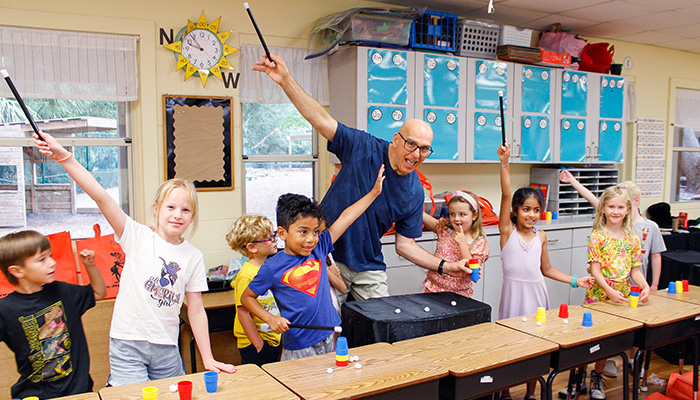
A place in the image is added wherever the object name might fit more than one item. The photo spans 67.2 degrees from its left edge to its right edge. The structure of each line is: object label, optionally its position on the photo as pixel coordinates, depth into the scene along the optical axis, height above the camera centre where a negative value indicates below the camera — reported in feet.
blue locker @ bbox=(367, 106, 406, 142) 12.78 +1.15
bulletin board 11.78 +0.60
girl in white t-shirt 6.27 -1.53
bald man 7.86 -0.31
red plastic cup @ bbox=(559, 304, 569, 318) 8.32 -2.28
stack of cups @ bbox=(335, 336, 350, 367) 5.97 -2.12
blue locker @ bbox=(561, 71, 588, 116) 16.19 +2.33
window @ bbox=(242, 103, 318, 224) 13.06 +0.29
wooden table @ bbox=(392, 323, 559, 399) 6.28 -2.36
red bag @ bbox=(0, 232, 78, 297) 10.29 -1.80
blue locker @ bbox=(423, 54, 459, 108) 13.67 +2.26
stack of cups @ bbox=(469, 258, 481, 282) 8.86 -1.72
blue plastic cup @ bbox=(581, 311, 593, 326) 7.82 -2.25
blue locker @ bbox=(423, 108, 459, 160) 13.84 +0.95
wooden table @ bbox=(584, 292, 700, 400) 8.35 -2.45
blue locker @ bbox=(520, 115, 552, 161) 15.51 +0.85
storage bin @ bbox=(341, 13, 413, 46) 12.32 +3.28
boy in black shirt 6.07 -1.86
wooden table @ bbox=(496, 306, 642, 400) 7.23 -2.40
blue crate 13.52 +3.54
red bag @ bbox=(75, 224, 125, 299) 10.64 -1.87
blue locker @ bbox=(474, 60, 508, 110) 14.55 +2.35
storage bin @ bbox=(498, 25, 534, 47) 14.67 +3.69
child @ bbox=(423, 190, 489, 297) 9.91 -1.40
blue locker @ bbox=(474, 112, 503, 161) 14.69 +0.91
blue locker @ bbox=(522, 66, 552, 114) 15.35 +2.29
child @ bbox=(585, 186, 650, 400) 10.27 -1.58
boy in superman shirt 6.85 -1.52
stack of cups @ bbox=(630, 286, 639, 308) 9.13 -2.25
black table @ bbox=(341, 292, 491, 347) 7.23 -2.14
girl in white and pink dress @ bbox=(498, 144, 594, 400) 10.37 -1.81
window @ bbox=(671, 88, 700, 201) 21.53 +0.88
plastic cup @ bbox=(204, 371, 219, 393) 5.32 -2.17
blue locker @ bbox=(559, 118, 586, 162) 16.30 +0.87
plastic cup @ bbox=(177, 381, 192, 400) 5.07 -2.16
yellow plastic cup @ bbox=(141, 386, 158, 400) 5.03 -2.18
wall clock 11.73 +2.64
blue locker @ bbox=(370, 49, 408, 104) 12.70 +2.21
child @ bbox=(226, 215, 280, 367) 8.26 -1.58
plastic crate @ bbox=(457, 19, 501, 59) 14.14 +3.51
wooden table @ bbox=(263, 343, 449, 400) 5.48 -2.30
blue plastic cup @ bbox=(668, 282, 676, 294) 10.12 -2.31
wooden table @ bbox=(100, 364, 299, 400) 5.23 -2.30
